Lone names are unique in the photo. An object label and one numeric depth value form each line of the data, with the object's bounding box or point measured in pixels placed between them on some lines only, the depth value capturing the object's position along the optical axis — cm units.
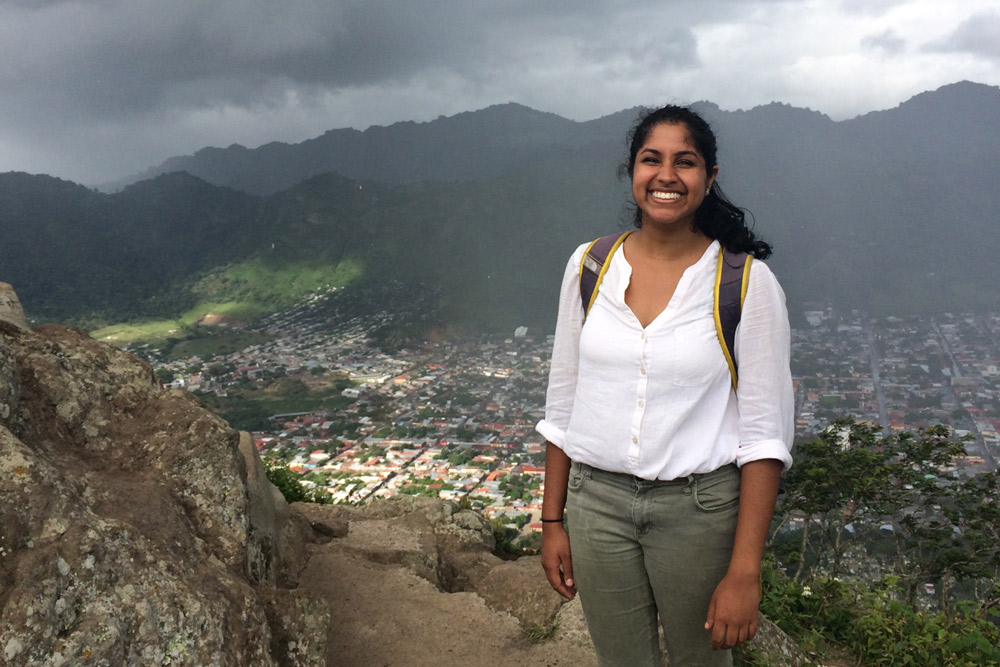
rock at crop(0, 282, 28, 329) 383
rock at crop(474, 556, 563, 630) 458
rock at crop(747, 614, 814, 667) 371
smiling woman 175
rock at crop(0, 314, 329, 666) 219
